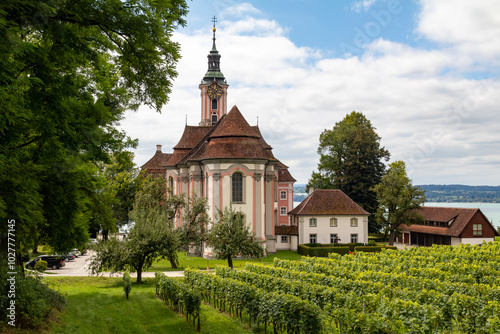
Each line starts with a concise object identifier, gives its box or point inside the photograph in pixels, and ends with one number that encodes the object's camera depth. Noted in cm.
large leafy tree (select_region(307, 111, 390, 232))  5888
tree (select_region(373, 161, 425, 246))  5012
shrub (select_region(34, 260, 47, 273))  2948
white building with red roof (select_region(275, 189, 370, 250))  4769
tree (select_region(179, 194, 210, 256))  3481
